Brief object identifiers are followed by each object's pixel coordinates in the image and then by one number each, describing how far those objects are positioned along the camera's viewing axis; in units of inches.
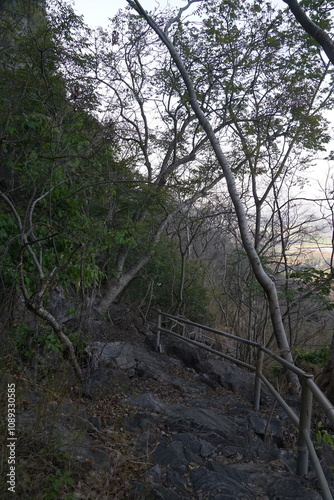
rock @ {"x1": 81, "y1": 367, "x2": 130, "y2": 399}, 188.2
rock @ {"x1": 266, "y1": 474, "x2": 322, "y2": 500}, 121.8
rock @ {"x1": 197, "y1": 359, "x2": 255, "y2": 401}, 270.8
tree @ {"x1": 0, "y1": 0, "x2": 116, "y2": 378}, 187.5
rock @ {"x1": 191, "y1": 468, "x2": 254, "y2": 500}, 117.3
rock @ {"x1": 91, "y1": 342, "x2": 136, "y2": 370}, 224.5
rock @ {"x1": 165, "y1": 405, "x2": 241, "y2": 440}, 175.2
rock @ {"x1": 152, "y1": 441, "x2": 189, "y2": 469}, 137.2
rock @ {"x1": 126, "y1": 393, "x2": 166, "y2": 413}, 191.5
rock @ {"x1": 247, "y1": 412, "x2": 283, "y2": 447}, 182.9
